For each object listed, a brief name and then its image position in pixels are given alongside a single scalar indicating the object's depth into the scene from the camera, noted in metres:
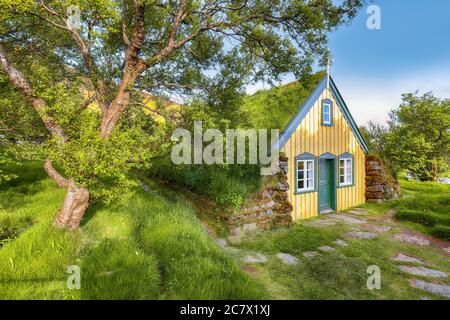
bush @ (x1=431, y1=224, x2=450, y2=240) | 8.22
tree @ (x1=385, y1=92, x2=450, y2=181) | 18.59
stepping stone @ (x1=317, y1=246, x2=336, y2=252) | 6.61
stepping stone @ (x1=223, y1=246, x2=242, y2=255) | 6.26
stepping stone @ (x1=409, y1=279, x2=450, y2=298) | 4.68
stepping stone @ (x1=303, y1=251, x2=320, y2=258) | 6.19
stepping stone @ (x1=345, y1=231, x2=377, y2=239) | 7.88
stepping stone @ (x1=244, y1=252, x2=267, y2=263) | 5.83
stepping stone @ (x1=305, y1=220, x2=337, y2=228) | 9.20
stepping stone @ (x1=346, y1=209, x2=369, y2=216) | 11.09
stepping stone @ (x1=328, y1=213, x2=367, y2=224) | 9.71
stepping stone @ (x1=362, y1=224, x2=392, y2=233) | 8.70
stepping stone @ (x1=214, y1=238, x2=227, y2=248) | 6.74
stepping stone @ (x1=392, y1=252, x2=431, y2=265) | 6.17
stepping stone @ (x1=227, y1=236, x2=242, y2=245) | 7.14
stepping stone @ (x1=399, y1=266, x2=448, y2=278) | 5.43
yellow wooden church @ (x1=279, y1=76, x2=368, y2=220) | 10.03
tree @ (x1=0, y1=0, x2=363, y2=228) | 4.81
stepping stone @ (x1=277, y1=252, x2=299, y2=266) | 5.77
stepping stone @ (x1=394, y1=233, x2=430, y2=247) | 7.68
